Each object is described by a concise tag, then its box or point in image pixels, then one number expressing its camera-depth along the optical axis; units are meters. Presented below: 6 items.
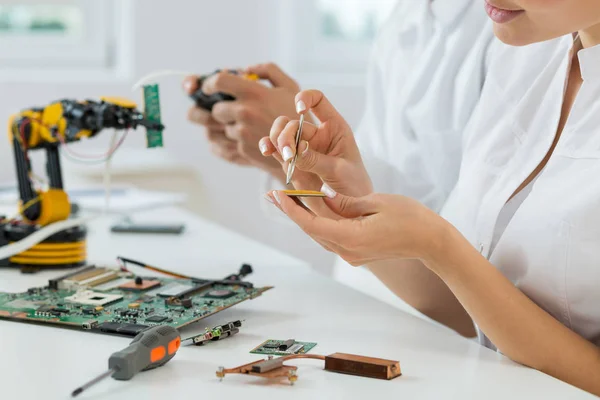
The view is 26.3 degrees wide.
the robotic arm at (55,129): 1.67
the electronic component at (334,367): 1.21
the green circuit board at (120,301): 1.35
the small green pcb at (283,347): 1.28
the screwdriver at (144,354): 1.20
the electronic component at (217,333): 1.31
